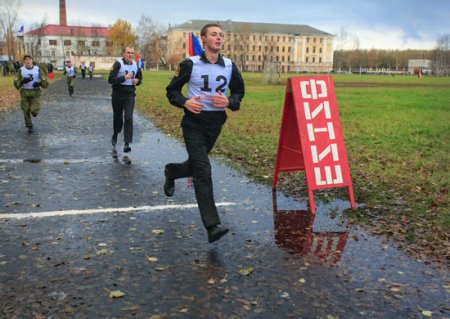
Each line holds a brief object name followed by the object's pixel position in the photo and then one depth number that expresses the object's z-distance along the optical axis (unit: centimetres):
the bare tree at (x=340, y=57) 16038
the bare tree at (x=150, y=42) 11656
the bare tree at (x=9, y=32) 6059
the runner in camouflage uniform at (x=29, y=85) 1259
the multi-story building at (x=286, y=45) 15438
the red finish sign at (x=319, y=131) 598
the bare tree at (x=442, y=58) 12692
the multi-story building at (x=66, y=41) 13075
